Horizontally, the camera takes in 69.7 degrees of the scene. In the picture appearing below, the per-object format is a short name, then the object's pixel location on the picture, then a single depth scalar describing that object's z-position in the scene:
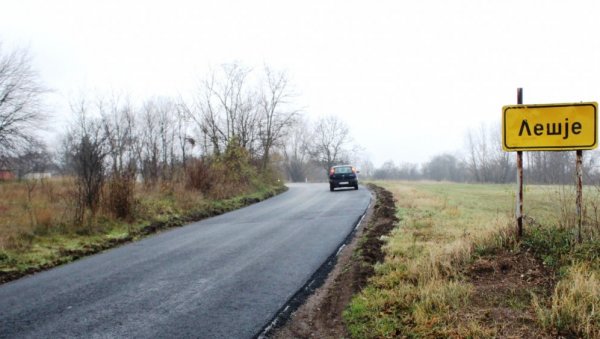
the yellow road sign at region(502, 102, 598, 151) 6.14
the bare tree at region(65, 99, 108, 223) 13.20
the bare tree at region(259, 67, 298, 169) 37.25
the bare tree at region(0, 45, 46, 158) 30.03
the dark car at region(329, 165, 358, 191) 28.92
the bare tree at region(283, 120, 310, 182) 89.50
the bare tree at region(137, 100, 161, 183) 49.79
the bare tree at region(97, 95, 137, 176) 14.73
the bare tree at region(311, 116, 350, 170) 88.94
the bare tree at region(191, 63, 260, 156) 33.84
